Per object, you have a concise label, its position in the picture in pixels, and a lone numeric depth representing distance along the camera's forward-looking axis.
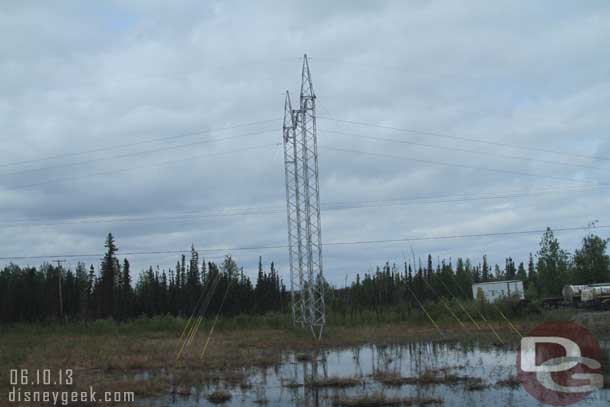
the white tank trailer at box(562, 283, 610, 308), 43.12
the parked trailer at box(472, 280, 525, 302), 54.59
